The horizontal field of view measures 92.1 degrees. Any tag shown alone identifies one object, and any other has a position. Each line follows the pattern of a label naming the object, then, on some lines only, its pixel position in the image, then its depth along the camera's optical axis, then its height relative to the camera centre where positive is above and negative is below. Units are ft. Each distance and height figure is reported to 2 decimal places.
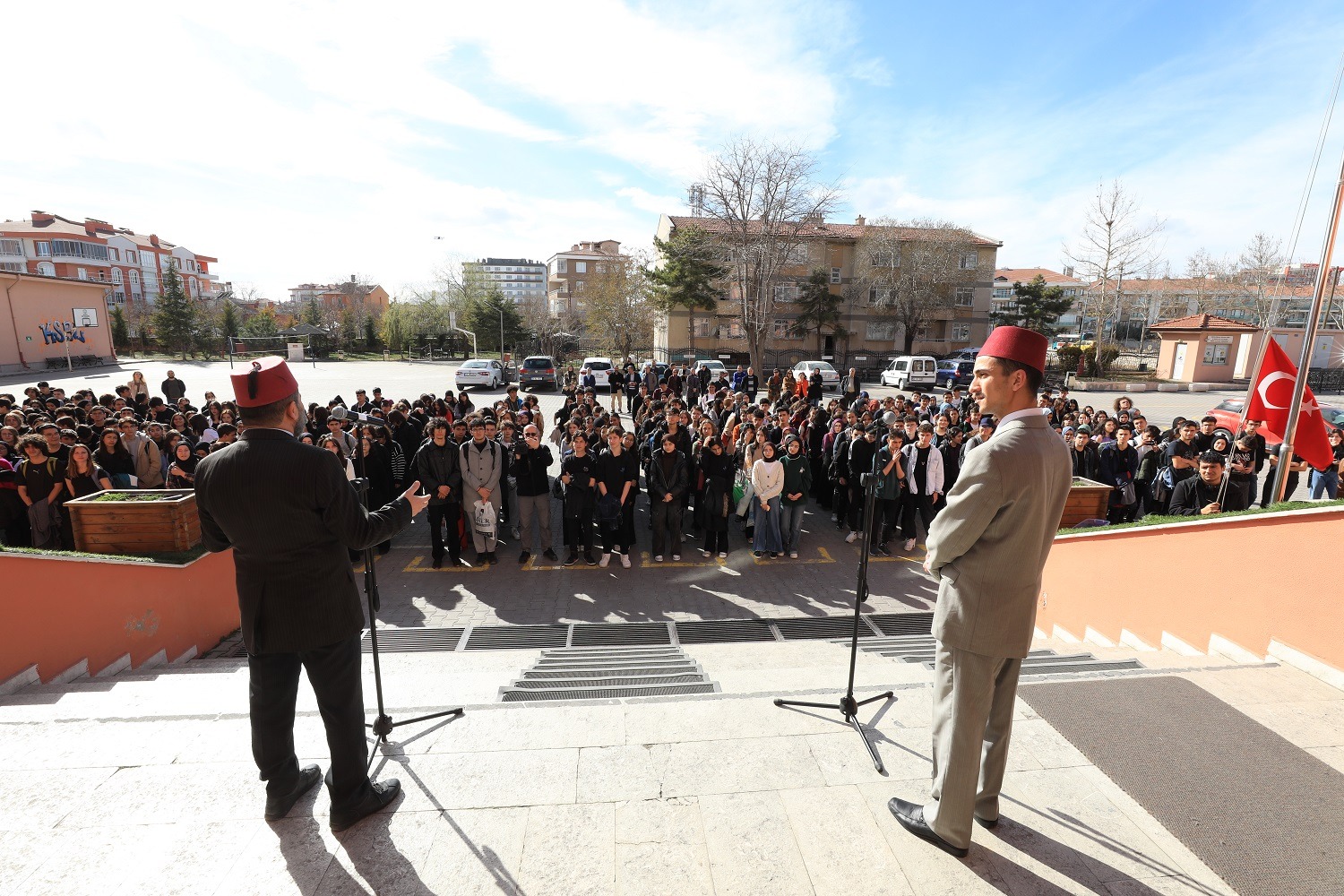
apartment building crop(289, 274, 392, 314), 239.71 +11.82
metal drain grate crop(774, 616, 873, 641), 21.89 -10.17
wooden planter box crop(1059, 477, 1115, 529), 24.21 -6.25
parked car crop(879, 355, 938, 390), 106.73 -6.65
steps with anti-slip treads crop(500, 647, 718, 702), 15.05 -8.72
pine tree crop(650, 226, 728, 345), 122.11 +10.42
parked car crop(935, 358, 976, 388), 104.27 -6.74
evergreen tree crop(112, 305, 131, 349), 157.07 -2.47
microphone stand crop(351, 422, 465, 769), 10.93 -5.92
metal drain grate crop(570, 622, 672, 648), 21.16 -10.10
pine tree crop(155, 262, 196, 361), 155.33 +0.93
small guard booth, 108.99 -1.64
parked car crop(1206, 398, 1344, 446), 49.34 -6.52
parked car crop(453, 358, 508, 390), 101.04 -7.56
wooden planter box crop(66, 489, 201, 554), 19.79 -6.18
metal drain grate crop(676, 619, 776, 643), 21.61 -10.19
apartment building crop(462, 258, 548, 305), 434.71 +34.60
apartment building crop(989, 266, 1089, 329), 283.85 +24.19
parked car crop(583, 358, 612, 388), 93.76 -5.90
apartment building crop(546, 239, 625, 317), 251.60 +23.18
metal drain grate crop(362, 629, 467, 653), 20.45 -10.08
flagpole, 19.76 -0.64
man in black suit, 8.50 -3.30
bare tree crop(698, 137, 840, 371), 100.98 +15.22
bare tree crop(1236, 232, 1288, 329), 139.23 +12.83
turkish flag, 24.06 -2.65
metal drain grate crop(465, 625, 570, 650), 20.71 -10.08
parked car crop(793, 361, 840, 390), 106.11 -7.00
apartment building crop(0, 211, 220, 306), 204.13 +22.60
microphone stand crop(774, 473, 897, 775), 11.53 -6.08
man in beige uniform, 7.86 -2.87
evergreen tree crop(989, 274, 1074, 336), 139.85 +6.34
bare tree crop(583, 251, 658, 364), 149.28 +4.76
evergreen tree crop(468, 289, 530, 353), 169.68 +1.46
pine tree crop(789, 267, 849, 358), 141.18 +5.39
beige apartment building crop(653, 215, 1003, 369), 145.69 +2.50
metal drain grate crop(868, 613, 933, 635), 22.38 -10.15
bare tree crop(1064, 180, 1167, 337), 120.98 +11.65
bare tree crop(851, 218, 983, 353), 136.77 +13.34
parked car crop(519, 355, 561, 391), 101.45 -7.17
